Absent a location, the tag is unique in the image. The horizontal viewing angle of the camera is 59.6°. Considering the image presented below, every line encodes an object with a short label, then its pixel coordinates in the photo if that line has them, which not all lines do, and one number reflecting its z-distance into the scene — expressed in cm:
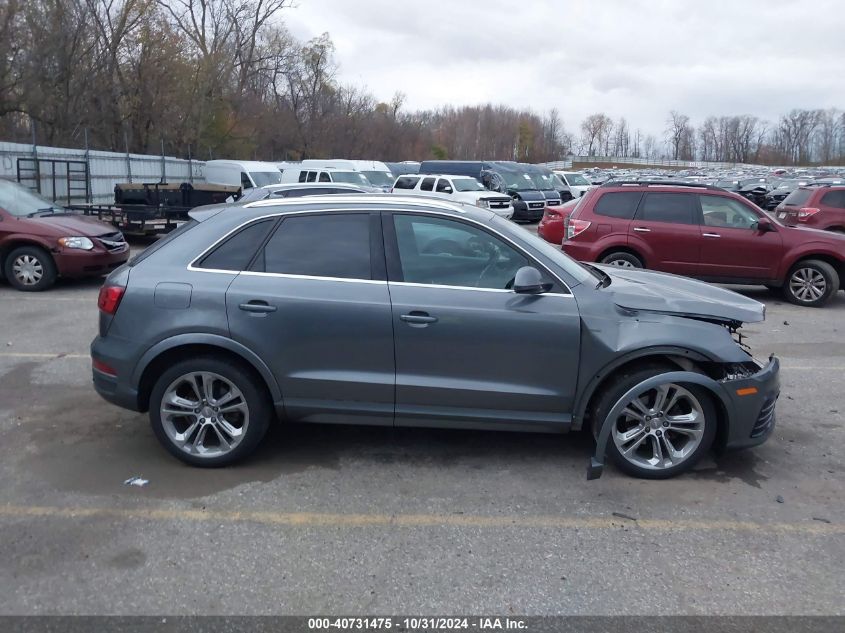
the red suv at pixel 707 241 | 1112
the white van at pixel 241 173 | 2769
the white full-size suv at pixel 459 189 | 2416
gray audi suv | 452
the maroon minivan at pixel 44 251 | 1084
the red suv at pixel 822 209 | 1631
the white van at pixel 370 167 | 2741
